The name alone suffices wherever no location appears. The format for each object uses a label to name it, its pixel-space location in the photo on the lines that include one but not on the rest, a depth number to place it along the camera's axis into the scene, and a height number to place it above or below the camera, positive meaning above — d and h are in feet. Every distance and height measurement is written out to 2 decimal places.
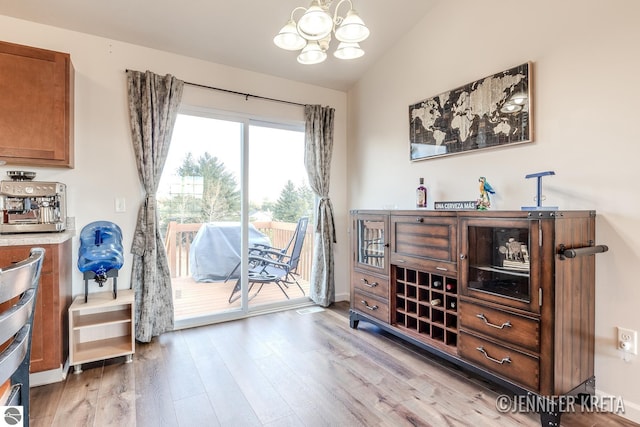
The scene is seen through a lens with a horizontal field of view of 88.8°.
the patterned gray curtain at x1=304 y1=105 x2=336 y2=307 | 12.47 +0.93
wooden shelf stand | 7.72 -3.15
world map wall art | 7.52 +2.53
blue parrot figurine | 7.57 +0.45
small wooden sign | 7.69 +0.17
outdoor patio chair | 11.69 -1.89
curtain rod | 10.41 +4.08
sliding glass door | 10.52 +0.09
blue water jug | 8.09 -0.90
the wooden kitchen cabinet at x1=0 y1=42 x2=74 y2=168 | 7.33 +2.48
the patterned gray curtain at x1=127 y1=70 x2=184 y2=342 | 9.21 +0.66
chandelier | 5.50 +3.30
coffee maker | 7.18 +0.18
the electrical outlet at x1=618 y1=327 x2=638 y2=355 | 5.97 -2.36
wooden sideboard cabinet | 5.72 -1.67
